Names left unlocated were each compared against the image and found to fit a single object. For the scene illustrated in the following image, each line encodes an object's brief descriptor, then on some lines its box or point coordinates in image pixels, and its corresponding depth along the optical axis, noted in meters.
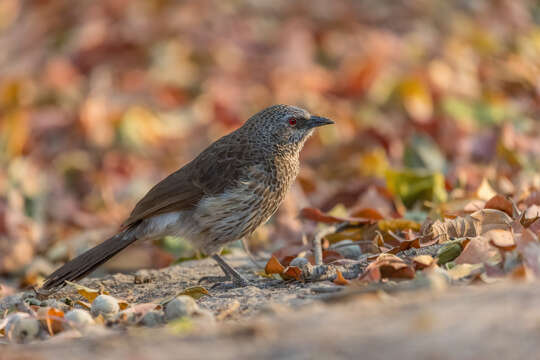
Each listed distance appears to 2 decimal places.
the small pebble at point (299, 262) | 8.94
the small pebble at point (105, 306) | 7.71
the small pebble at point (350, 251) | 9.44
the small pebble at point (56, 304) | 8.30
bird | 10.02
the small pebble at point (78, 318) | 7.08
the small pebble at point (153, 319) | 7.27
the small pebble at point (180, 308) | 7.09
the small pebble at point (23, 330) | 7.25
